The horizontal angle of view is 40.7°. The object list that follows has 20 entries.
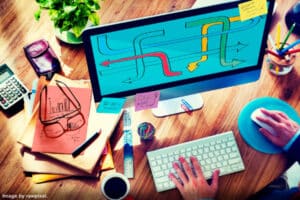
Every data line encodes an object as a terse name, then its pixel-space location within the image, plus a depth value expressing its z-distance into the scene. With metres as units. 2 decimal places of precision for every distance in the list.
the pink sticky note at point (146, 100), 1.25
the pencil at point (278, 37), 1.45
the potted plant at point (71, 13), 1.27
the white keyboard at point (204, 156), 1.28
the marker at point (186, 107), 1.39
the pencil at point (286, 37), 1.41
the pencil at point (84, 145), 1.26
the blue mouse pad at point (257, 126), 1.33
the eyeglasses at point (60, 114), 1.30
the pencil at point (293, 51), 1.40
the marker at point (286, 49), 1.38
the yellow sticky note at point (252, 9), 1.11
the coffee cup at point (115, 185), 1.17
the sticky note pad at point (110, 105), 1.24
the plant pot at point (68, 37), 1.44
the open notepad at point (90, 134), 1.25
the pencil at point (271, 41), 1.46
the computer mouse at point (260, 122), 1.35
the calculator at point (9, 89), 1.36
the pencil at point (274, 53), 1.43
